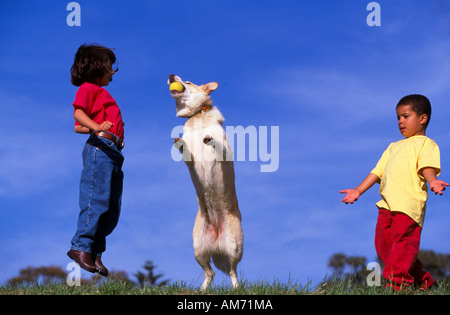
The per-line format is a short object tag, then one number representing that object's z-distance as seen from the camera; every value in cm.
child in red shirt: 589
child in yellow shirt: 591
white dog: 689
